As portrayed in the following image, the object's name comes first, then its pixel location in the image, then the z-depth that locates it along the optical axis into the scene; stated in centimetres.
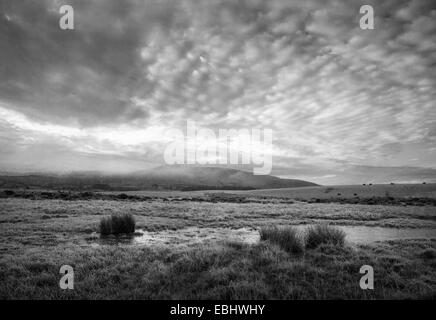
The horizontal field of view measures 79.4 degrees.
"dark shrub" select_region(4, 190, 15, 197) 4938
